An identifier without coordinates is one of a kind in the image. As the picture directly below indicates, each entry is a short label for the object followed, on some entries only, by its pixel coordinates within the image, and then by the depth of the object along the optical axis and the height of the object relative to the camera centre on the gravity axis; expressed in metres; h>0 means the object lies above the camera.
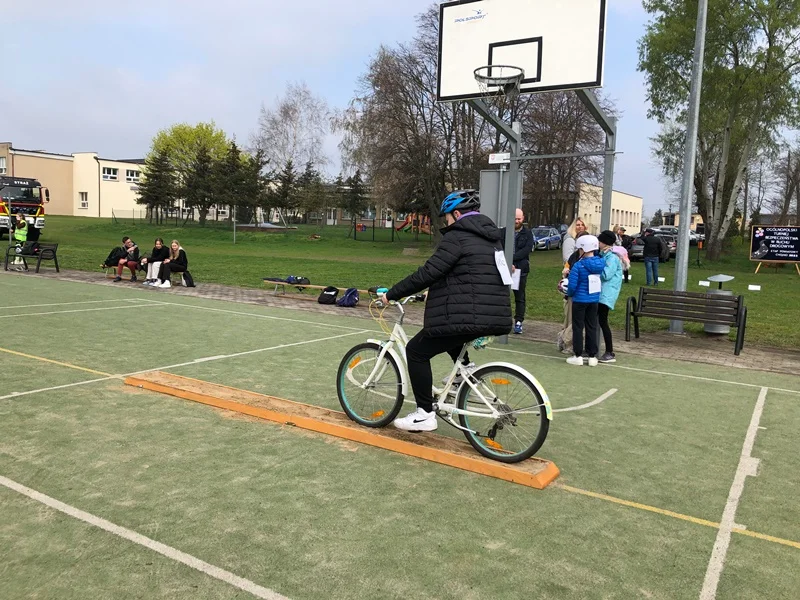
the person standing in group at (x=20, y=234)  20.21 -0.09
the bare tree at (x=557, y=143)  35.66 +6.15
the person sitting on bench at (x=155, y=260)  16.83 -0.67
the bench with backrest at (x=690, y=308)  9.71 -0.86
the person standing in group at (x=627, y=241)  26.52 +0.46
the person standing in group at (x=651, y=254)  20.31 -0.07
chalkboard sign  25.89 +0.50
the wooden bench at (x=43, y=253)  19.35 -0.67
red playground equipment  48.59 +1.74
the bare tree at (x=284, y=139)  62.12 +9.91
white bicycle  4.39 -1.13
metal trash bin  11.05 -1.28
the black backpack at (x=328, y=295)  14.27 -1.20
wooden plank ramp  4.36 -1.48
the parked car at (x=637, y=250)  31.67 +0.08
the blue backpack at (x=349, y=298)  13.98 -1.25
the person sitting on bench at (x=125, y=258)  17.59 -0.65
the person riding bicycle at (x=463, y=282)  4.39 -0.26
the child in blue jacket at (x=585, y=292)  8.28 -0.55
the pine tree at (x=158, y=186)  57.47 +4.51
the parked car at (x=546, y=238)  40.31 +0.70
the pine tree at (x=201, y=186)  55.16 +4.46
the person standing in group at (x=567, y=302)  9.36 -0.78
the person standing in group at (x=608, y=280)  8.53 -0.39
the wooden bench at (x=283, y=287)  15.26 -1.19
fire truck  32.72 +1.62
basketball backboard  9.56 +3.23
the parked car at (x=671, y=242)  36.59 +0.64
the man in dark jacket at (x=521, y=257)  10.52 -0.15
